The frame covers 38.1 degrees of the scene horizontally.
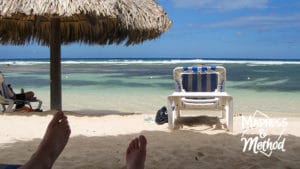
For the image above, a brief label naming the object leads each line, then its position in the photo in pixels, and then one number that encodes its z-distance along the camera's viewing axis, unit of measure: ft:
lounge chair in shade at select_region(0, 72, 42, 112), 19.08
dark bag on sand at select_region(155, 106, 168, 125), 16.62
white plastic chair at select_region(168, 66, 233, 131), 15.38
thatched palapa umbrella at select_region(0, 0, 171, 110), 16.92
